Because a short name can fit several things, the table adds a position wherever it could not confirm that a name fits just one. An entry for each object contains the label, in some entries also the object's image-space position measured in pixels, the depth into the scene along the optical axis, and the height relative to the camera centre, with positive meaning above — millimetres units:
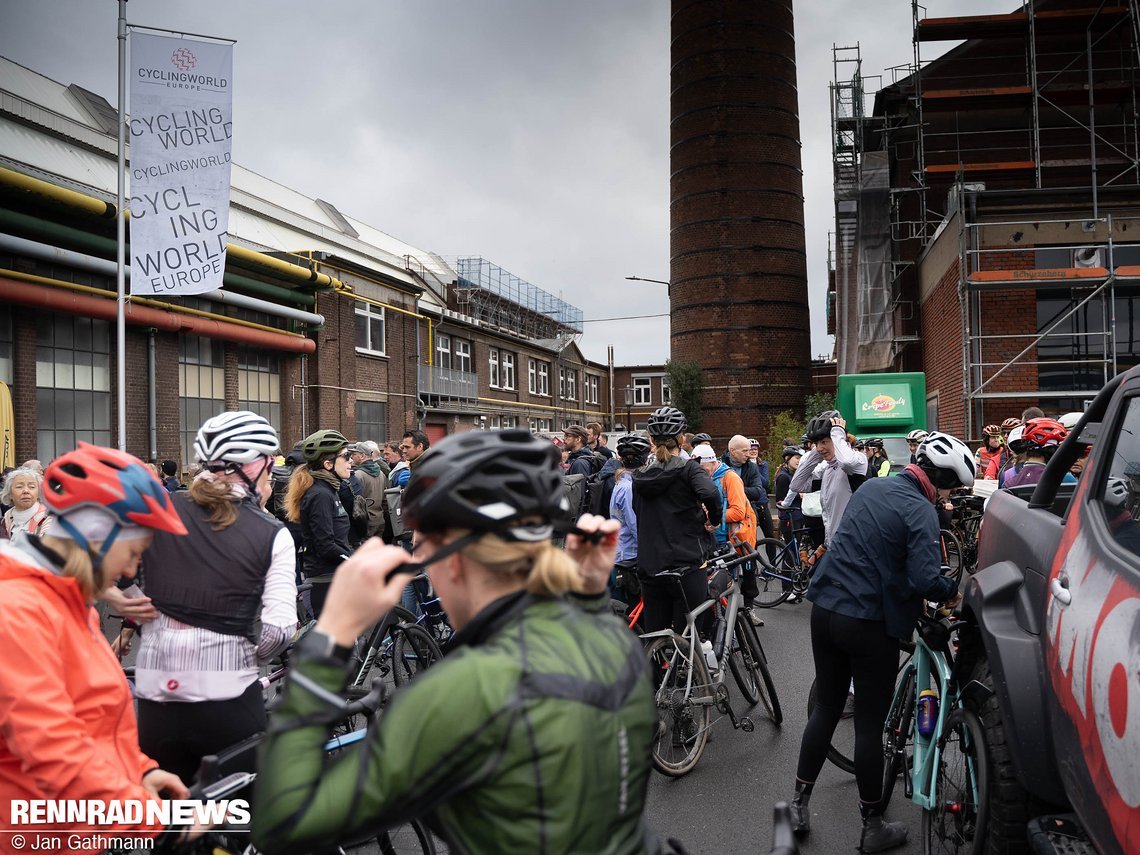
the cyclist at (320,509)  5738 -424
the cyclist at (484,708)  1280 -413
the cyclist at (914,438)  7866 -18
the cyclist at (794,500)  10852 -828
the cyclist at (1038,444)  5918 -71
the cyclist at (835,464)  6215 -201
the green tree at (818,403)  26639 +1117
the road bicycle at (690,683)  4863 -1430
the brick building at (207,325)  14656 +2900
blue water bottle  3609 -1186
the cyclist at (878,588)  3670 -663
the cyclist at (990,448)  11453 -183
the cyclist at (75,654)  1803 -459
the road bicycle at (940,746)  3156 -1275
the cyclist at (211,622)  2809 -592
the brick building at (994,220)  15609 +4467
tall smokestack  30719 +8281
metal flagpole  11281 +3094
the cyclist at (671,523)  5293 -523
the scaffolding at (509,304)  39344 +7201
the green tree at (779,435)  25614 +113
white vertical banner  10703 +3615
